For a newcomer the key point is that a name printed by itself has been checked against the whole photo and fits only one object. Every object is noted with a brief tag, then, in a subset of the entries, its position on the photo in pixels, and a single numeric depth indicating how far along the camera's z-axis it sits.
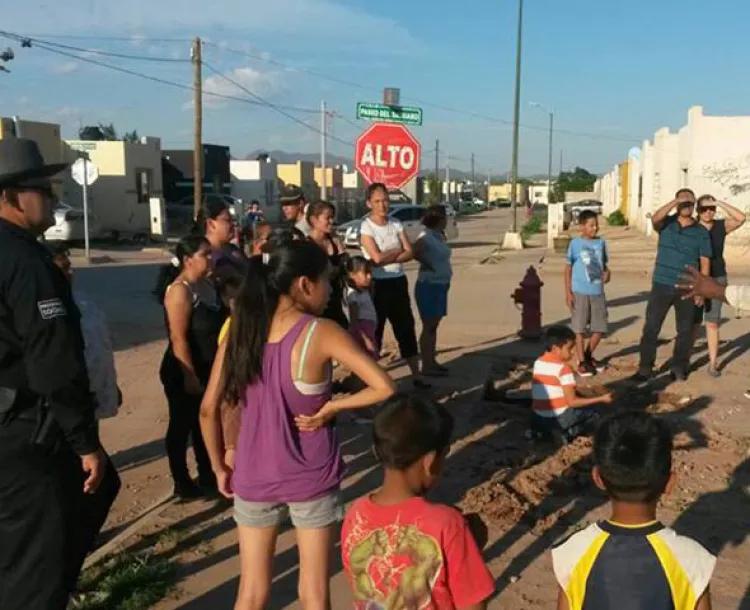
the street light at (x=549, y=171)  78.80
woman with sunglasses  8.45
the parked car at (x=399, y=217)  28.48
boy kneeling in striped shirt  6.16
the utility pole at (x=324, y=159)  47.77
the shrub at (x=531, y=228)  37.22
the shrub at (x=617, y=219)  45.44
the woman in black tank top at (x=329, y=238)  6.82
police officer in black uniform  2.81
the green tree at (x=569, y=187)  90.04
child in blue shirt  8.72
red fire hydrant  10.59
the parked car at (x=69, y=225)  26.67
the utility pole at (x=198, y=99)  26.16
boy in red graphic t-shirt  2.33
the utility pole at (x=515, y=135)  31.08
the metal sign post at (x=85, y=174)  23.66
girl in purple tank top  3.04
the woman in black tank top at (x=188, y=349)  4.97
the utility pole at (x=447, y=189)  89.94
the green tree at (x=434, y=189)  79.12
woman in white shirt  7.59
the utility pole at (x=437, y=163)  79.18
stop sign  9.14
